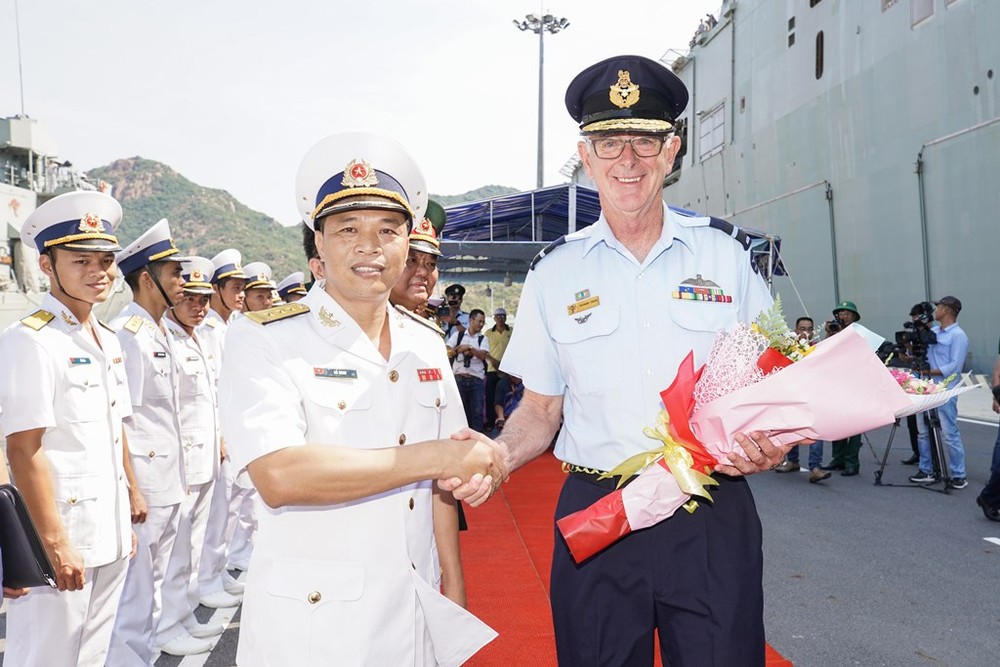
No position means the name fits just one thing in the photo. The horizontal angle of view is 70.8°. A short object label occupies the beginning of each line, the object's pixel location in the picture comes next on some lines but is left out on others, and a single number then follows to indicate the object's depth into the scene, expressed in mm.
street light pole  26648
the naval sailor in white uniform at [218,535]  4535
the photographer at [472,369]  10664
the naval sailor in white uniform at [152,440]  3471
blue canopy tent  13047
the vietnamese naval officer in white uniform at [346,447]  1559
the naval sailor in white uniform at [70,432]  2680
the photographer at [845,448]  7562
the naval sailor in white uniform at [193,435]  3957
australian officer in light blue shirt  2035
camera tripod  6957
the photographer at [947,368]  7055
